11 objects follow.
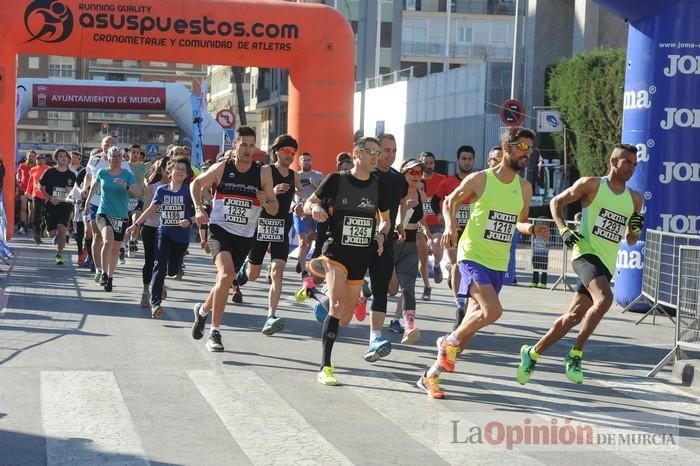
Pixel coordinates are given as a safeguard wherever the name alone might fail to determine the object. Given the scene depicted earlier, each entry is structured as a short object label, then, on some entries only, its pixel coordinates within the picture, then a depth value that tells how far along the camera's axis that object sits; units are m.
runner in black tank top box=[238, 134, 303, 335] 11.65
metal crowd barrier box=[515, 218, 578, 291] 19.15
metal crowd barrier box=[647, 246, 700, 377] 10.60
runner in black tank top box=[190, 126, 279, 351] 10.59
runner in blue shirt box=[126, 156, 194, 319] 13.08
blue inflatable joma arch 14.68
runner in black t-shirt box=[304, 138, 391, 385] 9.33
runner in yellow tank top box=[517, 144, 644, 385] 9.40
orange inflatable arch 22.48
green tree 30.69
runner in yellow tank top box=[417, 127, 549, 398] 8.71
